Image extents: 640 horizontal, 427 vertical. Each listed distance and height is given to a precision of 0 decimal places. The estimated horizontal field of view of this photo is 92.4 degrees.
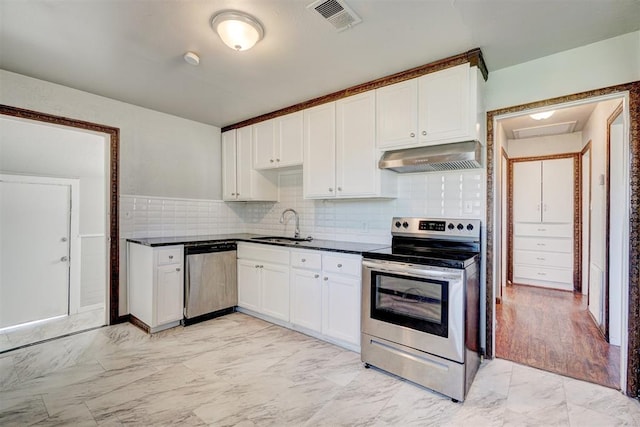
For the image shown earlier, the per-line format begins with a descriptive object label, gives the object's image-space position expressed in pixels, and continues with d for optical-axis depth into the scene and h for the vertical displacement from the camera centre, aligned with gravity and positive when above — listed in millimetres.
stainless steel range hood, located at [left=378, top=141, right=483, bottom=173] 2260 +432
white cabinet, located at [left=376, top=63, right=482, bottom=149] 2270 +825
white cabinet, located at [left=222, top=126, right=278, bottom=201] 3926 +490
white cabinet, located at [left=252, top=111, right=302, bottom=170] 3396 +821
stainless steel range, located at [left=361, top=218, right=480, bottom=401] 1968 -677
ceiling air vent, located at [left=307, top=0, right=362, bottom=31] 1737 +1182
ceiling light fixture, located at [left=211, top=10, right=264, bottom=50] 1841 +1146
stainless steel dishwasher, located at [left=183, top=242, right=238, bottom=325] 3230 -764
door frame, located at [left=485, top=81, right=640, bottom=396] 1973 -194
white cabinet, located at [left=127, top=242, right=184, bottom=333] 3008 -748
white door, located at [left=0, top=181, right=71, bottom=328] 3408 -478
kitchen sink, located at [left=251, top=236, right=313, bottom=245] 3440 -317
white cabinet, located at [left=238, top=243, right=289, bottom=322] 3125 -732
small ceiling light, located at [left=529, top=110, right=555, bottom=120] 3700 +1199
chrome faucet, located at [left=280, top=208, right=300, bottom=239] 3795 -148
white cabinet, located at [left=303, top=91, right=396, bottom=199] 2795 +587
